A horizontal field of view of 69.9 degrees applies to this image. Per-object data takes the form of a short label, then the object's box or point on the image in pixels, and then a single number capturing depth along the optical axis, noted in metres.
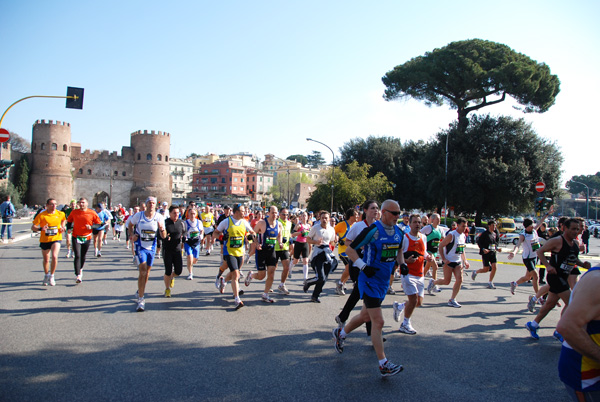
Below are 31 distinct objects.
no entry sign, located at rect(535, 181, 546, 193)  17.05
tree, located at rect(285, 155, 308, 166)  166.25
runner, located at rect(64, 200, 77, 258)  14.49
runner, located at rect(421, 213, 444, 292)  9.76
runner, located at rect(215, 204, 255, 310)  7.51
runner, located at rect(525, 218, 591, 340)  5.93
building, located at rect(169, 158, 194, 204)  124.50
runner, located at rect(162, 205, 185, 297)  8.14
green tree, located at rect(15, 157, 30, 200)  65.81
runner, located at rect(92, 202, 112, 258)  13.69
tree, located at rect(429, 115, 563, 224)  35.00
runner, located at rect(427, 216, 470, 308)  8.32
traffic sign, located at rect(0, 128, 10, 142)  14.78
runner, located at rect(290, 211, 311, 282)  10.85
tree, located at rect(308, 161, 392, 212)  39.97
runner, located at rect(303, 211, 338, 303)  8.30
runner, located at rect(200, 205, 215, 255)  15.62
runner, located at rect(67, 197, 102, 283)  9.34
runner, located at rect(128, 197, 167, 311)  7.18
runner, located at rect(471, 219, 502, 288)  10.23
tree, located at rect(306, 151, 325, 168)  151.62
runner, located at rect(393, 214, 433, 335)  6.24
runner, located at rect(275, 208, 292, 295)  8.94
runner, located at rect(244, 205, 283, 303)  8.37
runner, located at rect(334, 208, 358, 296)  8.99
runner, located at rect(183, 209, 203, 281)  10.65
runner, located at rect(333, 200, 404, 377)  4.61
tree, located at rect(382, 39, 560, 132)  37.06
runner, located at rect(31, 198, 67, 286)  8.82
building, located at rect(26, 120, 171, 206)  76.94
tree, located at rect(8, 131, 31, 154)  91.00
